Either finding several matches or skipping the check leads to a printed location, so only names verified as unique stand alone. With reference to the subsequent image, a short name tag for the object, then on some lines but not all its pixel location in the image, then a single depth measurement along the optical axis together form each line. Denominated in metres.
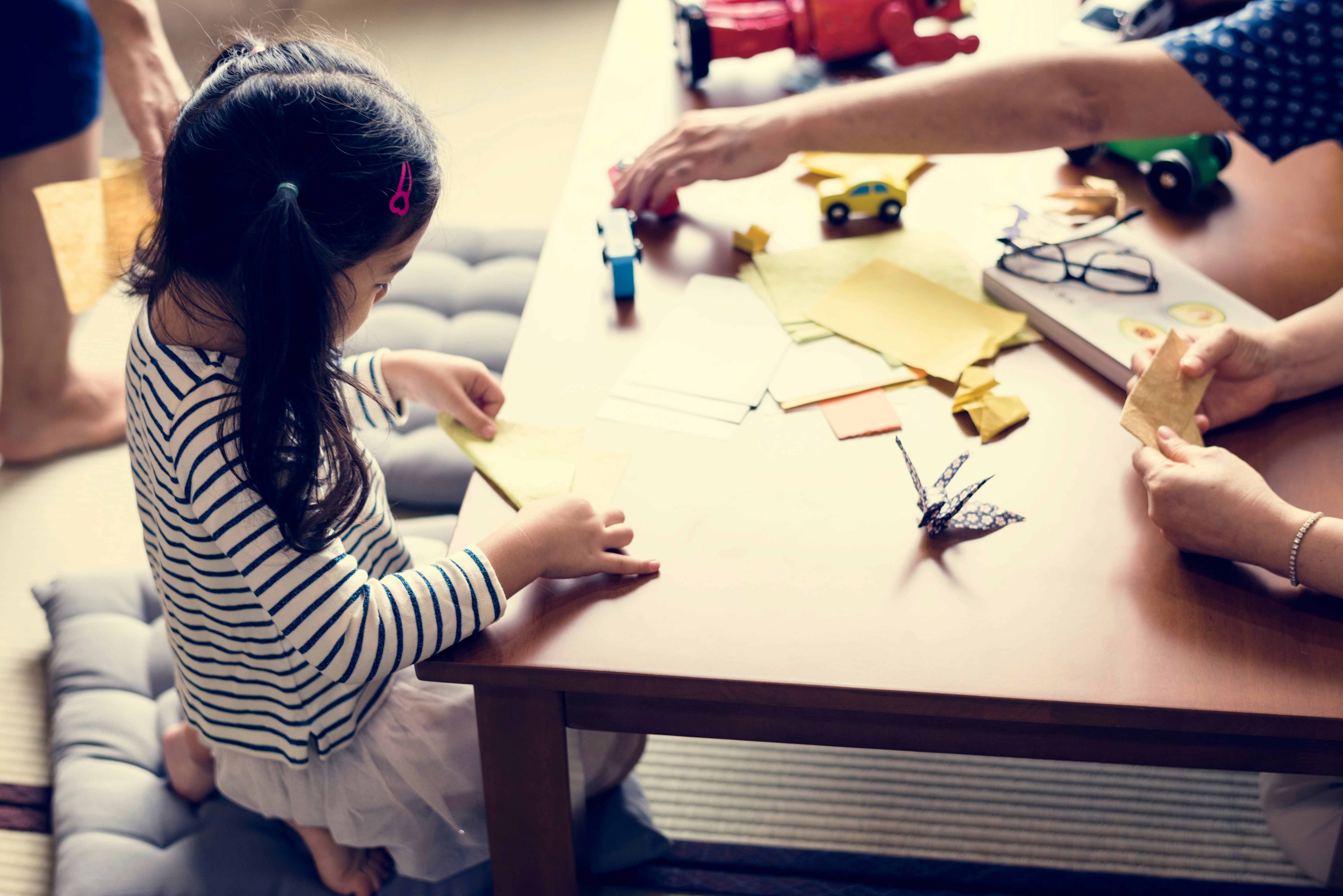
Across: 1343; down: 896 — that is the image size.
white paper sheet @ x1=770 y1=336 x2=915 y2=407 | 0.94
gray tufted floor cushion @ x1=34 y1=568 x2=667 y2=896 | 0.95
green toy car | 1.12
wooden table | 0.69
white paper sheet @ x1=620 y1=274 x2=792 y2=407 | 0.94
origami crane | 0.78
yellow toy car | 1.12
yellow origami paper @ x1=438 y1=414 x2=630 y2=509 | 0.83
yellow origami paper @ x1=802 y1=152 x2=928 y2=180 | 1.19
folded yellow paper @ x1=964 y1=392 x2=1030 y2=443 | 0.88
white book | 0.94
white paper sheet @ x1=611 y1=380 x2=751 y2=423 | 0.91
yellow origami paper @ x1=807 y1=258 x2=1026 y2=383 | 0.96
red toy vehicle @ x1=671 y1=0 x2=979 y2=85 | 1.36
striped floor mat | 1.20
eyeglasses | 1.01
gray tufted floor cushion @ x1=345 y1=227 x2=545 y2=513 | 1.34
